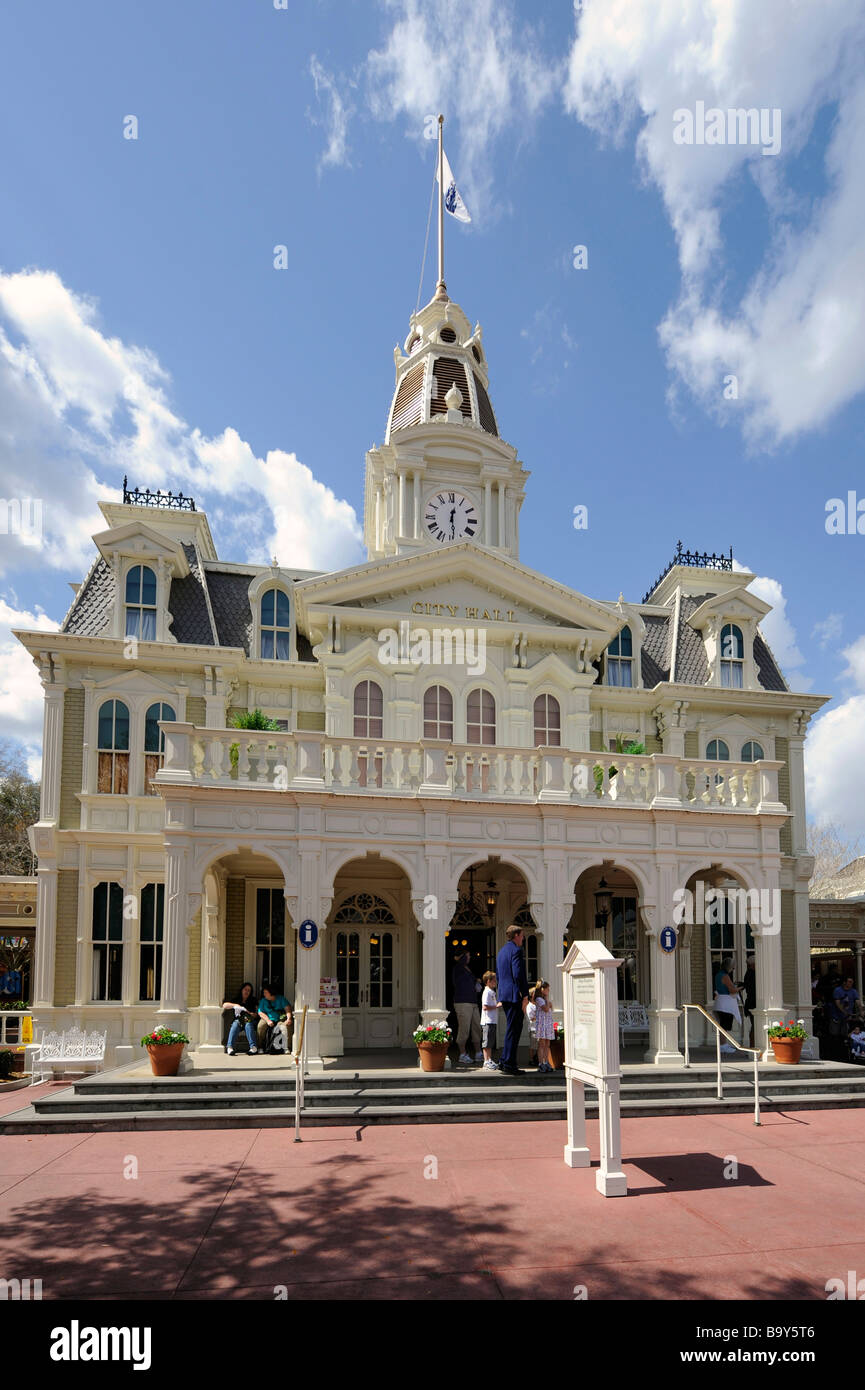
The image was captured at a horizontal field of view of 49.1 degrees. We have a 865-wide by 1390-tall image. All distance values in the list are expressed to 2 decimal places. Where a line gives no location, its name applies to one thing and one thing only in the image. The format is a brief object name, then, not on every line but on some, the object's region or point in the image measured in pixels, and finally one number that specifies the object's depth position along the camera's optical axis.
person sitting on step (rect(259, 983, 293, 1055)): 15.95
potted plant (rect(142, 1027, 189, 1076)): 13.19
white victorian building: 15.12
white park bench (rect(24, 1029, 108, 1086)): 17.75
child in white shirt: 14.12
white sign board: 8.95
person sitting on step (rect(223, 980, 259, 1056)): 15.71
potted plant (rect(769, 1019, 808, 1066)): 14.80
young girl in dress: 13.87
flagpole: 28.33
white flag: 27.62
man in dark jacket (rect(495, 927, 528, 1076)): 13.30
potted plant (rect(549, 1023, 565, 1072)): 14.11
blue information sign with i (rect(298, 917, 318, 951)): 14.36
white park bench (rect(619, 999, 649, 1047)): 18.80
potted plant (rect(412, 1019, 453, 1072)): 13.69
